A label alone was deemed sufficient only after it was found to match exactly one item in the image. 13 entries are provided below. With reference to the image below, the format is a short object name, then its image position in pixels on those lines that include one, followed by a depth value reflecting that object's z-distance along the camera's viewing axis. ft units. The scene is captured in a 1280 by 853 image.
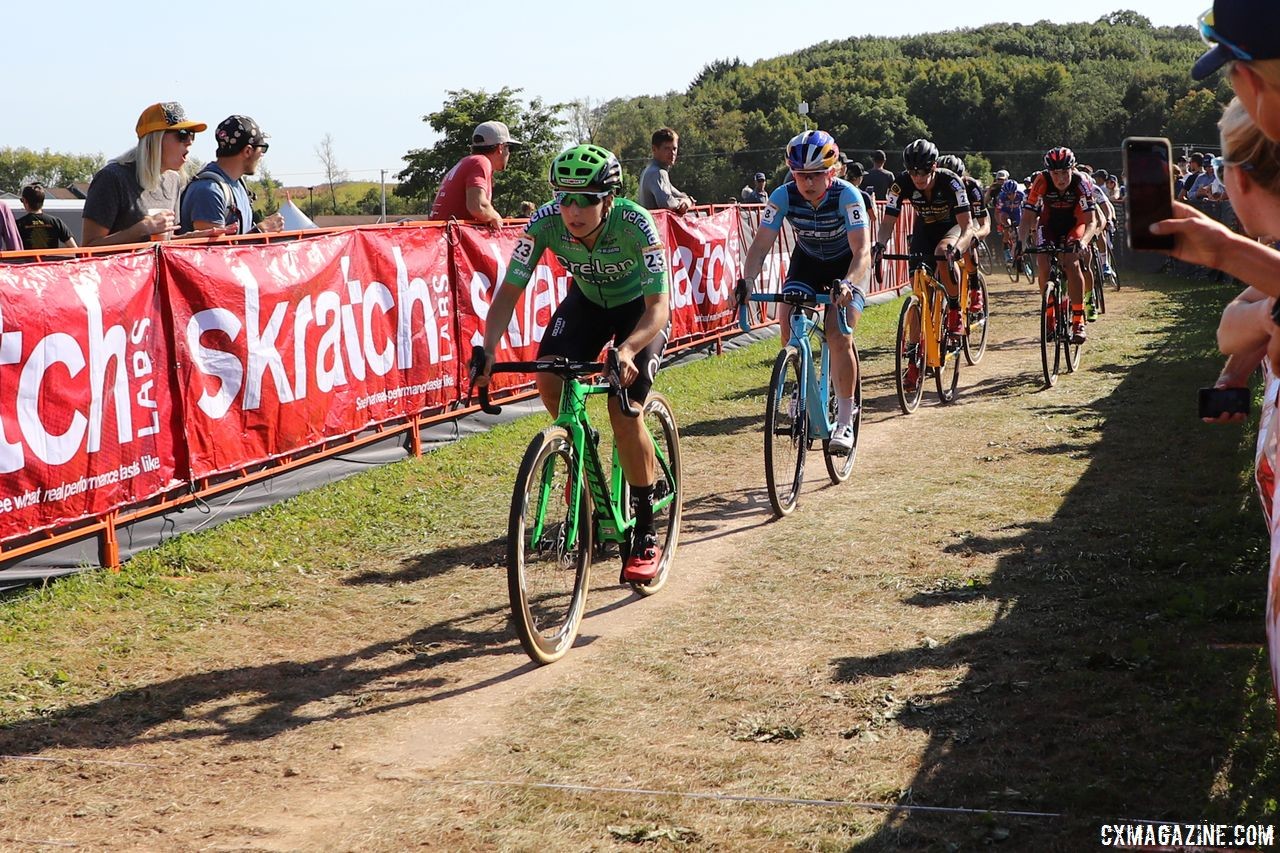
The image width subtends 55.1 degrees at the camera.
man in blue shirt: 27.14
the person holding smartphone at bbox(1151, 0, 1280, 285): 6.43
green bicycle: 17.56
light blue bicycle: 26.37
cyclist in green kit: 19.49
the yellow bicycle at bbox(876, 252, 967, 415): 37.01
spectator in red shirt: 35.81
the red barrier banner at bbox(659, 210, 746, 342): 51.26
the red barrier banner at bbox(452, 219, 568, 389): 35.73
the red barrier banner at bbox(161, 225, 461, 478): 25.17
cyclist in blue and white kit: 28.19
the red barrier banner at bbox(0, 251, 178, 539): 20.57
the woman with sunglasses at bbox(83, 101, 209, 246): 25.08
